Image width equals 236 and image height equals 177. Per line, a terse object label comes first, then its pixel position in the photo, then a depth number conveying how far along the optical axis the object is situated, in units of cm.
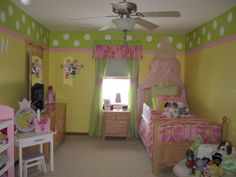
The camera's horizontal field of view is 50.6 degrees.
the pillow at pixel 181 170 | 323
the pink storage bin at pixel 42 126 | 354
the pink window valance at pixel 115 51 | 565
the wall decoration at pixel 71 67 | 575
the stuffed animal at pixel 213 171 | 287
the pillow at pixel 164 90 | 548
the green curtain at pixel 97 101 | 570
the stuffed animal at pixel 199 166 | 303
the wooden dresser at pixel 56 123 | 405
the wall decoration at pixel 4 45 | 331
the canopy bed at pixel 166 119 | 356
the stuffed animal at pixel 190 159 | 324
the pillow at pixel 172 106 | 440
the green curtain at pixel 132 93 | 568
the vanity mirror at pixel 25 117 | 351
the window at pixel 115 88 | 586
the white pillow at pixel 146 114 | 473
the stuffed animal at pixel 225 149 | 308
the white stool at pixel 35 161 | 337
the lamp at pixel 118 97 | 577
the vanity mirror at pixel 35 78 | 421
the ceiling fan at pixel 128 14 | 243
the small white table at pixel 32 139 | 321
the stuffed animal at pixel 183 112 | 441
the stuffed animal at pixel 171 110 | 436
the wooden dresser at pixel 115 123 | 542
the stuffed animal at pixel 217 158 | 300
